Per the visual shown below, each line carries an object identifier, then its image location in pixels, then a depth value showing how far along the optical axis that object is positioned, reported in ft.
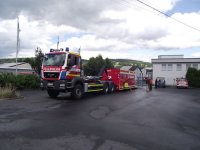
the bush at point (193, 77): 100.01
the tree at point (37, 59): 92.85
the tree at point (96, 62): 133.48
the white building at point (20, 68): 129.48
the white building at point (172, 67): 117.24
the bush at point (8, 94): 34.64
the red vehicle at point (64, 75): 34.15
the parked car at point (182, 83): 90.42
